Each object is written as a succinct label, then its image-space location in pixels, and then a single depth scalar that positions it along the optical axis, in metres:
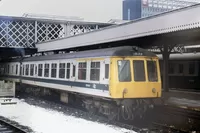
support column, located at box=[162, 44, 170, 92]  20.87
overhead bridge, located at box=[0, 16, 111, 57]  37.09
